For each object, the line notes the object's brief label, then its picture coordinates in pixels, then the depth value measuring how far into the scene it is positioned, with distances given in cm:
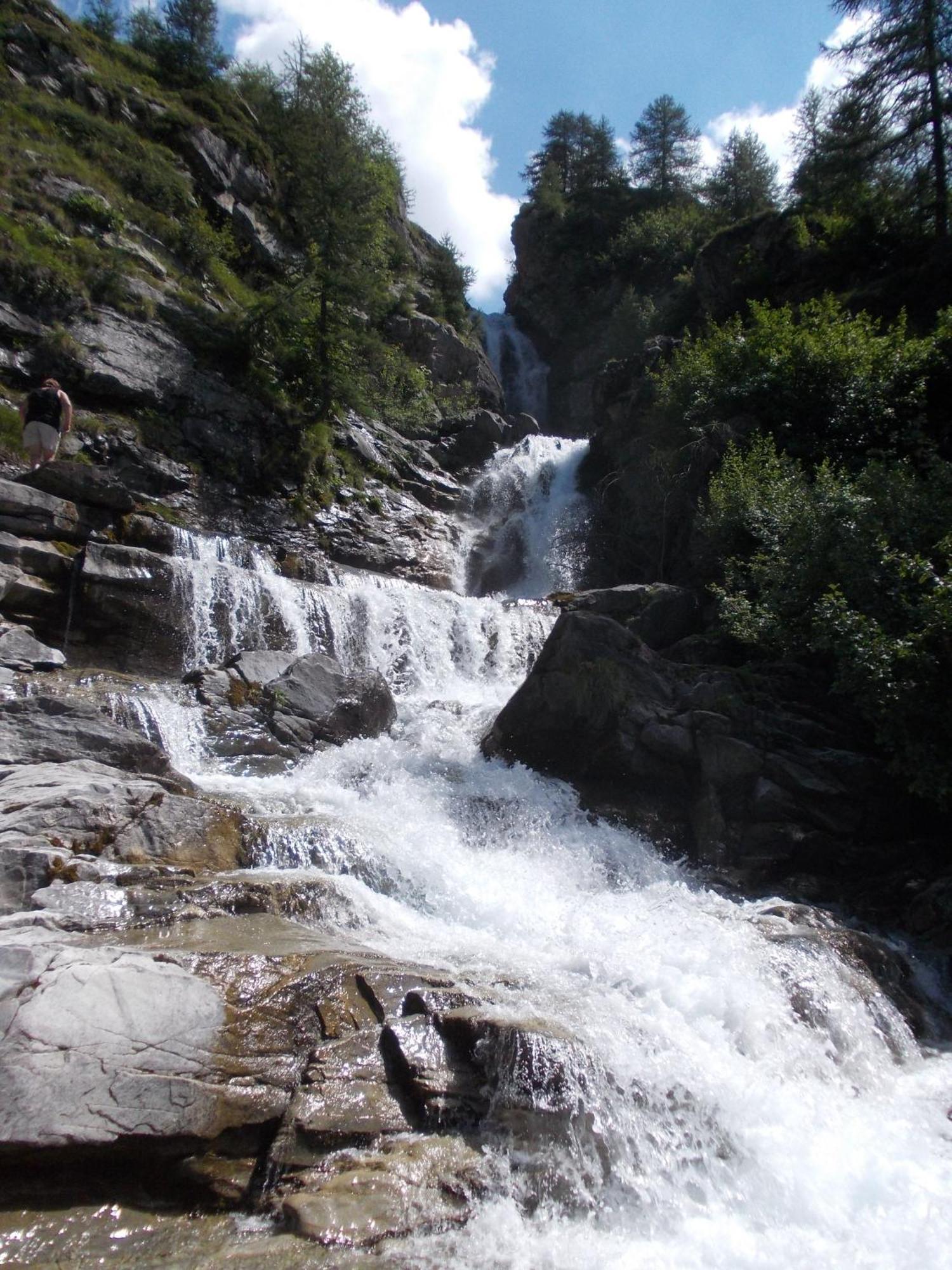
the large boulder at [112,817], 576
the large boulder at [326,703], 1080
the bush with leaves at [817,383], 1467
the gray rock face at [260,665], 1125
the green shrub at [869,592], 845
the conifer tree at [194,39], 2712
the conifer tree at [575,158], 4541
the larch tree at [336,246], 2042
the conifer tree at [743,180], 3697
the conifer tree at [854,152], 2119
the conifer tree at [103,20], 2638
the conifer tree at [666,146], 4375
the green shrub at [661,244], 3662
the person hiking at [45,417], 1189
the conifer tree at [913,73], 1986
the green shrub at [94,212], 1839
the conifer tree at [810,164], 2272
